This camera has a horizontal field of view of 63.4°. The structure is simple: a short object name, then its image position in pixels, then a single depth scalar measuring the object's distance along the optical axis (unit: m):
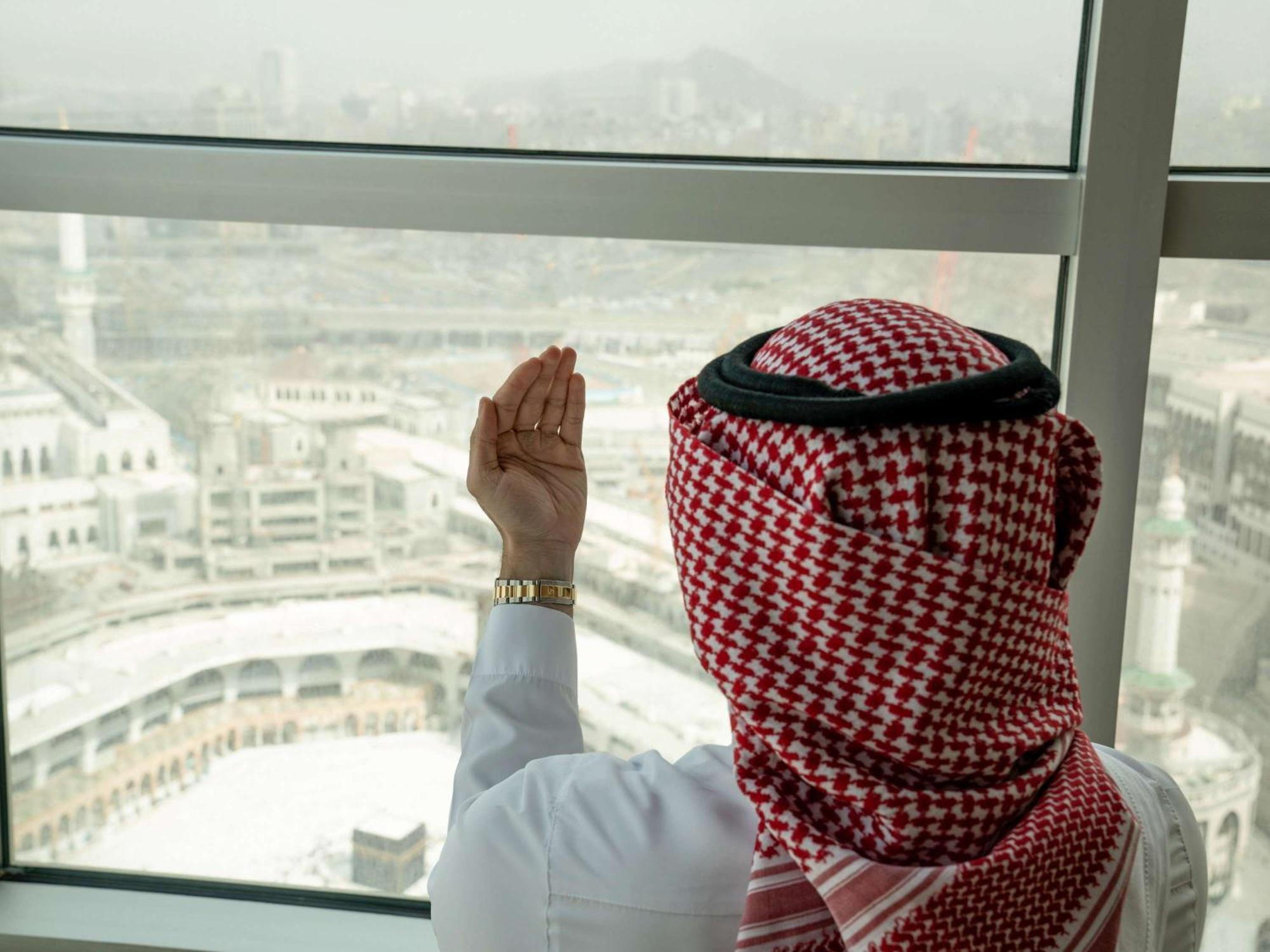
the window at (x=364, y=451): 1.18
